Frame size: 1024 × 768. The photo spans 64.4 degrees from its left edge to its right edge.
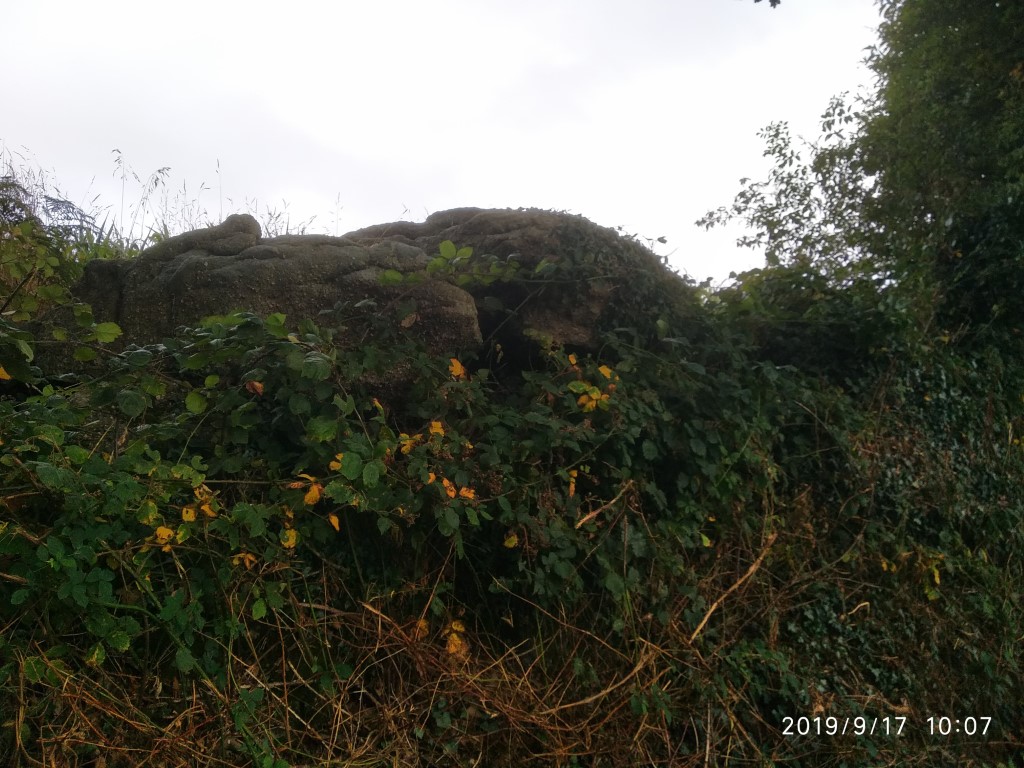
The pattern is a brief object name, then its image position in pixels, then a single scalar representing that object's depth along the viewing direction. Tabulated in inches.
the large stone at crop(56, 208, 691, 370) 160.6
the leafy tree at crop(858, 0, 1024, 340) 260.1
